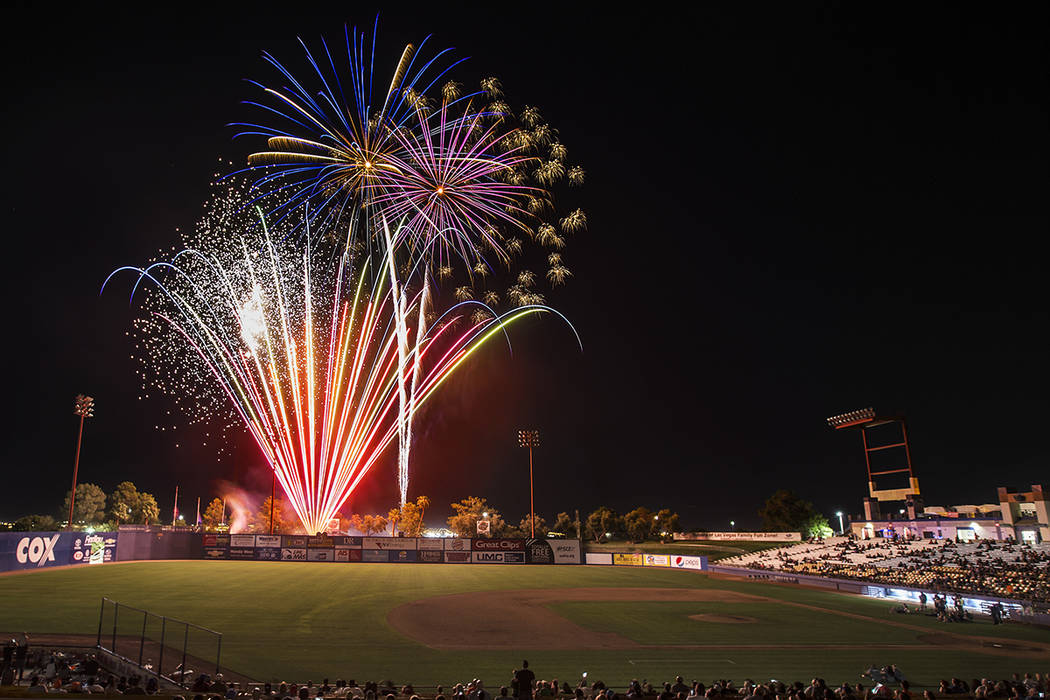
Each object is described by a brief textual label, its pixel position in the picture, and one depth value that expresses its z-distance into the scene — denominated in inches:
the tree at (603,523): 5339.6
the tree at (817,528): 3993.6
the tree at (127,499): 4921.3
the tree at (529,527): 4680.1
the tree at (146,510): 4986.5
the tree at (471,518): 4456.2
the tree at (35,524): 3570.4
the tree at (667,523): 5078.3
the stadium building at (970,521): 2236.7
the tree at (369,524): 4790.8
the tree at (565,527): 5054.1
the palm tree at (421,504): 4811.8
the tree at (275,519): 4360.2
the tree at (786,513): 4178.2
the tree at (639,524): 4918.8
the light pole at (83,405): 2421.3
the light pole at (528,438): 3157.0
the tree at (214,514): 4776.1
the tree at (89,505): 4719.5
